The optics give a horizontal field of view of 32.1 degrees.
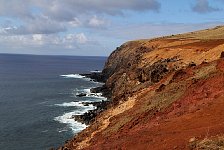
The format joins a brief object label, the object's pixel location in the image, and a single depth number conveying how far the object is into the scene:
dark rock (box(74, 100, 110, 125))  71.38
